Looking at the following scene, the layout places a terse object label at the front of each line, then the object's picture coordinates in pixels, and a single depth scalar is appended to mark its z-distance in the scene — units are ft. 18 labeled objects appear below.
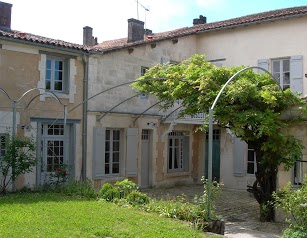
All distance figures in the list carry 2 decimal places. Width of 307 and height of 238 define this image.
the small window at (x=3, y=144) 41.16
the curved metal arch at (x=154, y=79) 36.47
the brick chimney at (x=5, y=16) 46.90
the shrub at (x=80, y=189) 37.60
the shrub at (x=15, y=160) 37.65
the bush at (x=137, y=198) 34.30
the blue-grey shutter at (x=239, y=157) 54.85
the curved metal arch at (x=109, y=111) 47.92
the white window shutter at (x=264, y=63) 52.95
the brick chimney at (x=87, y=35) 70.08
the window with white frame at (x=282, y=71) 52.03
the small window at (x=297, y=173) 38.78
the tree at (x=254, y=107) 32.78
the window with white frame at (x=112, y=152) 50.11
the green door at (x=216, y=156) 59.67
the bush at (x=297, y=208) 24.67
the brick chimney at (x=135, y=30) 57.09
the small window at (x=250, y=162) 54.60
